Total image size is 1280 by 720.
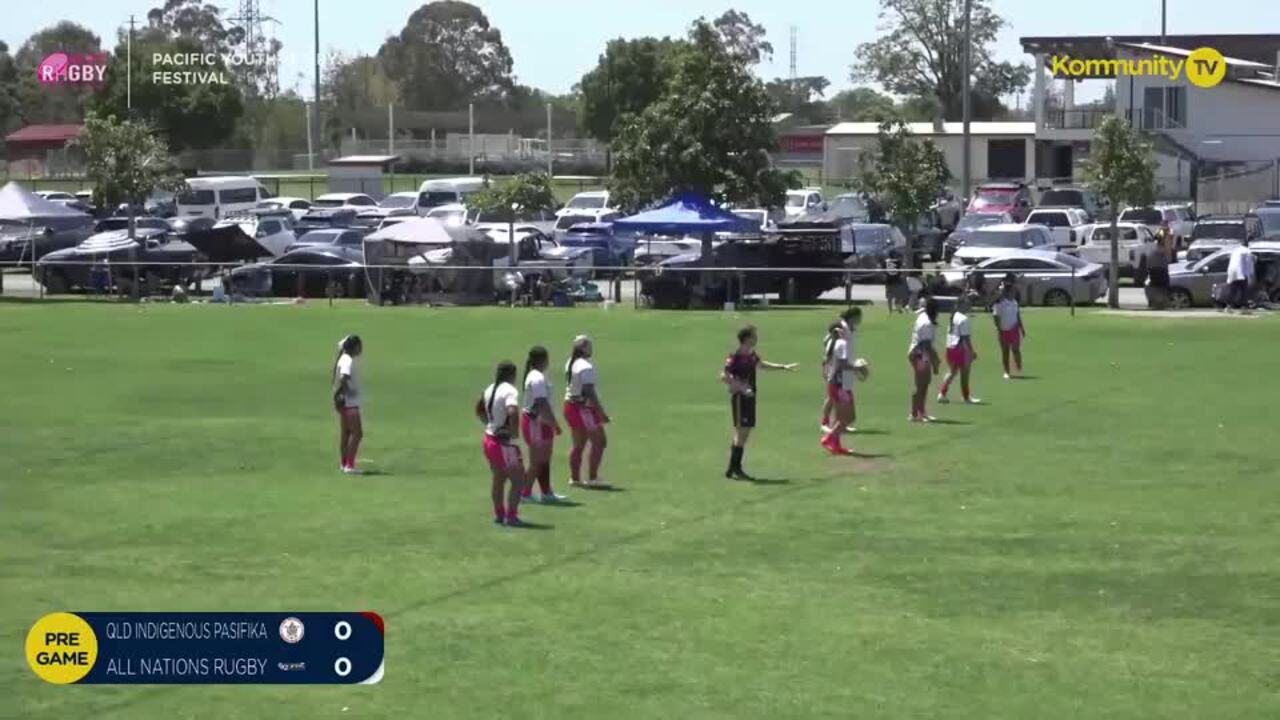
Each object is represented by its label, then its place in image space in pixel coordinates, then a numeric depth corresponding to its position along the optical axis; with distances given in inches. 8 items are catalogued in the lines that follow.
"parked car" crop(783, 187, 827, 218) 2847.0
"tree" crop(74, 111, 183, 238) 2284.7
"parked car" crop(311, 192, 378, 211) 3073.3
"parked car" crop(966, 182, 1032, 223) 2746.3
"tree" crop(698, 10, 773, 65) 6811.0
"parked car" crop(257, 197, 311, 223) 2872.8
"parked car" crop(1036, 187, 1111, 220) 2817.4
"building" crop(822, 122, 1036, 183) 3838.6
